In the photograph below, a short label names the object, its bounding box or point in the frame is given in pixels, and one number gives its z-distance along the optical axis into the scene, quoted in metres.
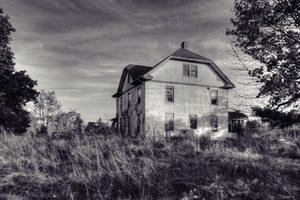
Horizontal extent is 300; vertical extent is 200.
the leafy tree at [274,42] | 9.64
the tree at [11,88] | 17.19
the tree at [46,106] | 41.19
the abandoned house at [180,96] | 19.86
